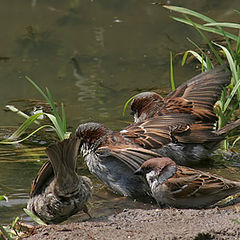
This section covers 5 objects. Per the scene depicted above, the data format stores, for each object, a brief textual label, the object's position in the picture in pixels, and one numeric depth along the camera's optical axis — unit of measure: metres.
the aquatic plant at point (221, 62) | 12.19
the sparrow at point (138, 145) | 10.84
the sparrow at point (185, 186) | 9.77
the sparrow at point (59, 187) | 9.21
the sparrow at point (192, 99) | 12.51
